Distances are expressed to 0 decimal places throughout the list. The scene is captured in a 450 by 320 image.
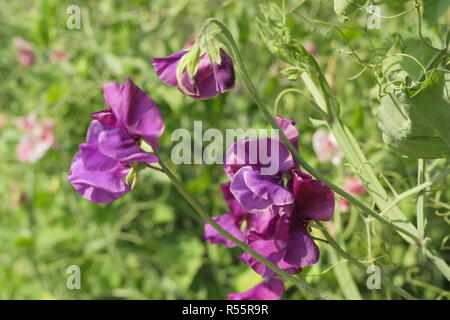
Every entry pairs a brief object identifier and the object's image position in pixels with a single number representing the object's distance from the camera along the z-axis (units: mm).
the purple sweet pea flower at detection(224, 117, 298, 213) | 415
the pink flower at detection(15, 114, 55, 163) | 862
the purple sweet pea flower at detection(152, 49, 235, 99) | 427
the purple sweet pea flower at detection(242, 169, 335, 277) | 424
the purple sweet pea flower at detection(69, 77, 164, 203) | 420
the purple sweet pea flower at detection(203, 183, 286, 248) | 481
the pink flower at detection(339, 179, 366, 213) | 618
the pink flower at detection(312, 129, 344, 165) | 632
